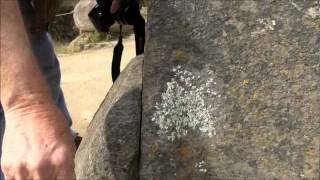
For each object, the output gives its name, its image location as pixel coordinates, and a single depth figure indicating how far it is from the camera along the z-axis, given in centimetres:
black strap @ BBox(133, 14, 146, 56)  168
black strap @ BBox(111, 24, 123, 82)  175
